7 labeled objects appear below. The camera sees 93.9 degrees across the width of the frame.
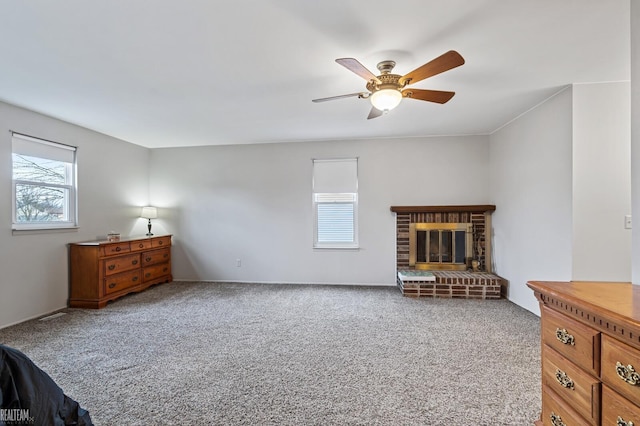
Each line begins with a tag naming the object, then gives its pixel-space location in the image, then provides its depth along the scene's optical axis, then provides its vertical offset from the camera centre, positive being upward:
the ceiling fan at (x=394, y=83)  2.06 +1.03
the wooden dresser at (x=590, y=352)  1.01 -0.54
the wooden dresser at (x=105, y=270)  3.95 -0.78
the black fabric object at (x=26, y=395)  1.19 -0.76
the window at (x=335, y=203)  5.12 +0.19
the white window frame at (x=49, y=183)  3.47 +0.49
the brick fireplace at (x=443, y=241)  4.71 -0.44
